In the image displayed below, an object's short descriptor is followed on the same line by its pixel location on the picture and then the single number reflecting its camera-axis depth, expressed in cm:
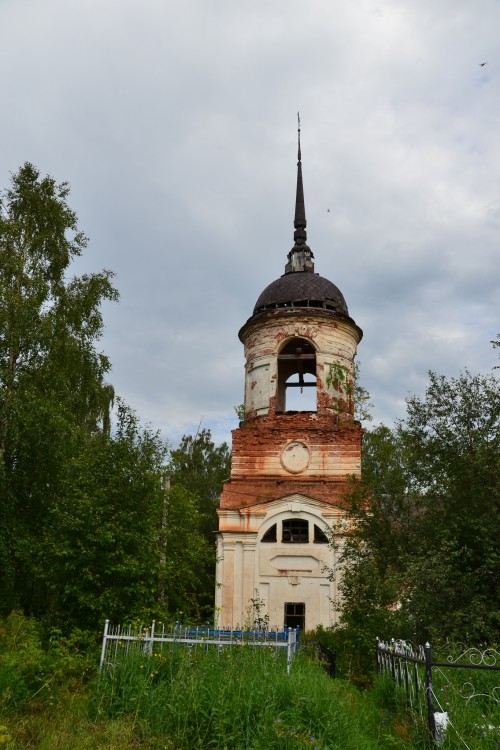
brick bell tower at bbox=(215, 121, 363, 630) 1573
